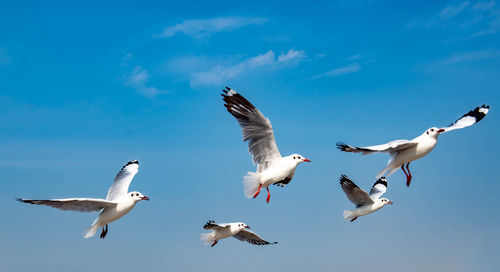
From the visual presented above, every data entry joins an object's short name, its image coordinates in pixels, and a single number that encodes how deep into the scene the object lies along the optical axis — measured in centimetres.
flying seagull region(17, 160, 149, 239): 1022
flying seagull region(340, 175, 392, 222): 1334
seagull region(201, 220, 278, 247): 1293
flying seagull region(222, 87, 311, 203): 1096
